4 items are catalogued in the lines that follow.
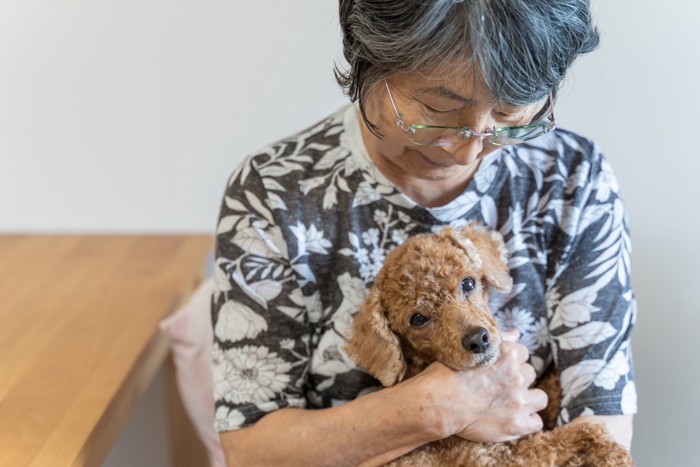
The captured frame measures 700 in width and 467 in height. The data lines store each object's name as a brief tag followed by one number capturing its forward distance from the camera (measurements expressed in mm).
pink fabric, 1473
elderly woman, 1075
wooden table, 1181
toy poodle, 962
